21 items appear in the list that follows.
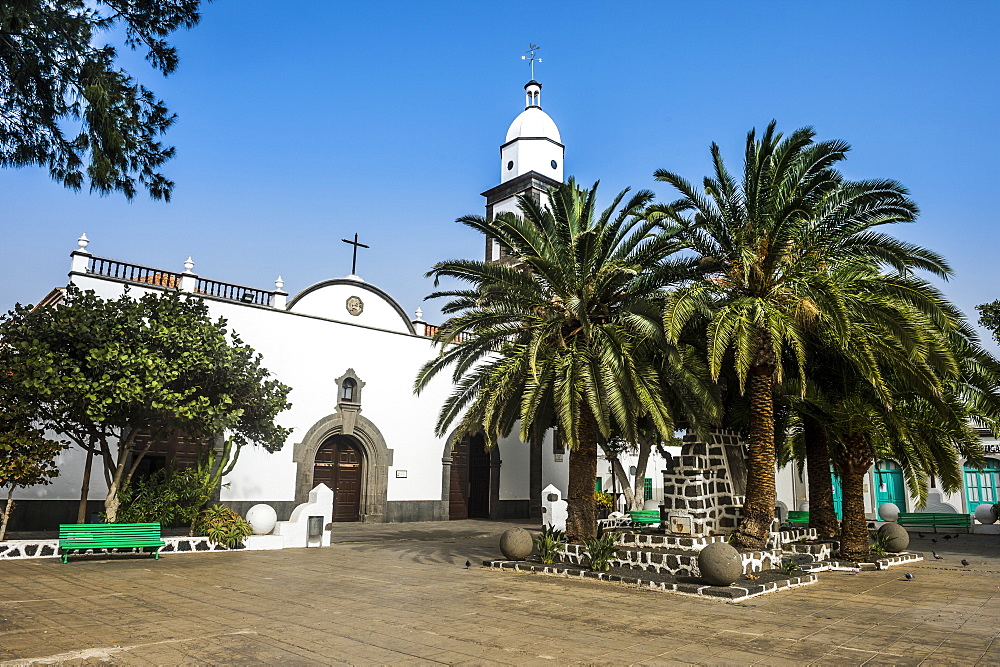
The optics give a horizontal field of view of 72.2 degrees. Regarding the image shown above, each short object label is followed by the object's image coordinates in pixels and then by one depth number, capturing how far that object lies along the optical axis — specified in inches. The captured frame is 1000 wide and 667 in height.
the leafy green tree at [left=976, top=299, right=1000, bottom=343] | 693.9
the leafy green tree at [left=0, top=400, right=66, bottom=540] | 551.5
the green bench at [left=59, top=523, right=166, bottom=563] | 527.8
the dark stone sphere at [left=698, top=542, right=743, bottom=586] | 422.3
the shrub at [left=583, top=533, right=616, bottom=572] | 503.5
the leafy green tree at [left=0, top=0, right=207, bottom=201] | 274.7
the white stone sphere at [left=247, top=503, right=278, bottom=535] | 687.7
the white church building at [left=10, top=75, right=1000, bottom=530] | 815.7
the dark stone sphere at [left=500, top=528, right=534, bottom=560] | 547.5
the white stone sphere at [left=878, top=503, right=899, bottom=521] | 953.5
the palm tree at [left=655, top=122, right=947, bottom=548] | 474.9
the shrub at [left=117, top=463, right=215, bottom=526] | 625.6
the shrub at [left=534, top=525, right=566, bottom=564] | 538.0
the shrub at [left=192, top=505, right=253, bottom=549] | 640.4
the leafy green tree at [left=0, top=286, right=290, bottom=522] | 545.3
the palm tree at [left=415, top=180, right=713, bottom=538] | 492.7
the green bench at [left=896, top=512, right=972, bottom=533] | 946.7
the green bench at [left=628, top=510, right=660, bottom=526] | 875.9
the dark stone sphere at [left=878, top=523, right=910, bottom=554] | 625.6
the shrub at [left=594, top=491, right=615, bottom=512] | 1077.8
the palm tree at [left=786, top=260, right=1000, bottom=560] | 456.8
